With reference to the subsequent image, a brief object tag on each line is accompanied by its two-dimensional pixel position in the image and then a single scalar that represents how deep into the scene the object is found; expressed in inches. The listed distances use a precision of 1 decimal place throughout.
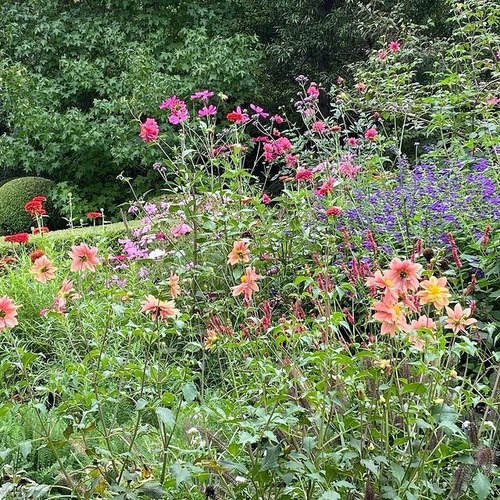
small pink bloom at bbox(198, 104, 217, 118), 131.0
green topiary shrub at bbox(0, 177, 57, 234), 337.4
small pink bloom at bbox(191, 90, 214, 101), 133.0
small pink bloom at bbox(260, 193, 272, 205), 129.9
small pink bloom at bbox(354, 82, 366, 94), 184.4
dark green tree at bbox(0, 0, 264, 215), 348.5
